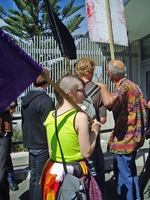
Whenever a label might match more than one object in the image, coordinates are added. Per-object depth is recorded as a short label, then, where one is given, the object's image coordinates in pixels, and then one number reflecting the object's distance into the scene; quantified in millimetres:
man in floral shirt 2686
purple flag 1562
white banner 3436
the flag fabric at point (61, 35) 2256
